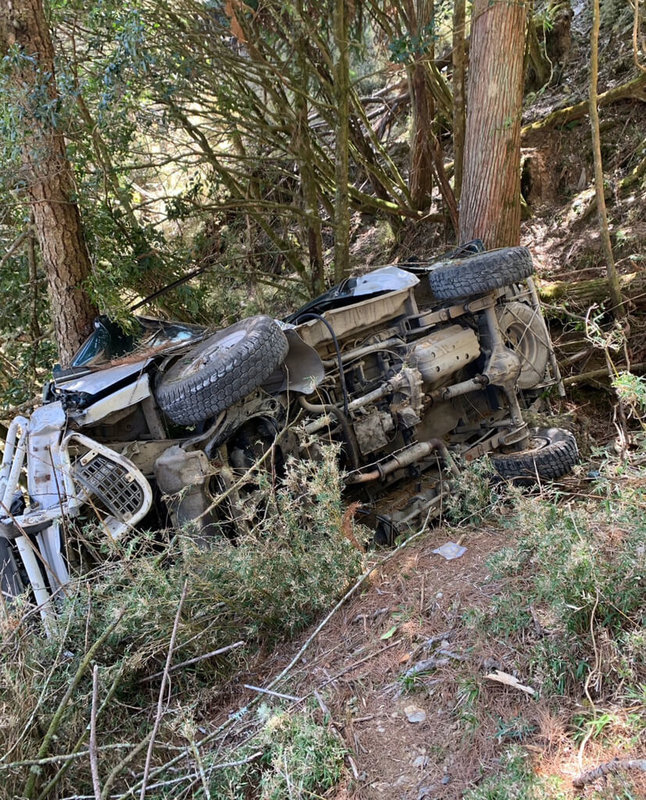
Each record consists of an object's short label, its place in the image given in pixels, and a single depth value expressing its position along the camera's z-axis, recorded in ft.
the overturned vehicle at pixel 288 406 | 11.47
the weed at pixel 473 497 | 12.86
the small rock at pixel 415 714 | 7.70
